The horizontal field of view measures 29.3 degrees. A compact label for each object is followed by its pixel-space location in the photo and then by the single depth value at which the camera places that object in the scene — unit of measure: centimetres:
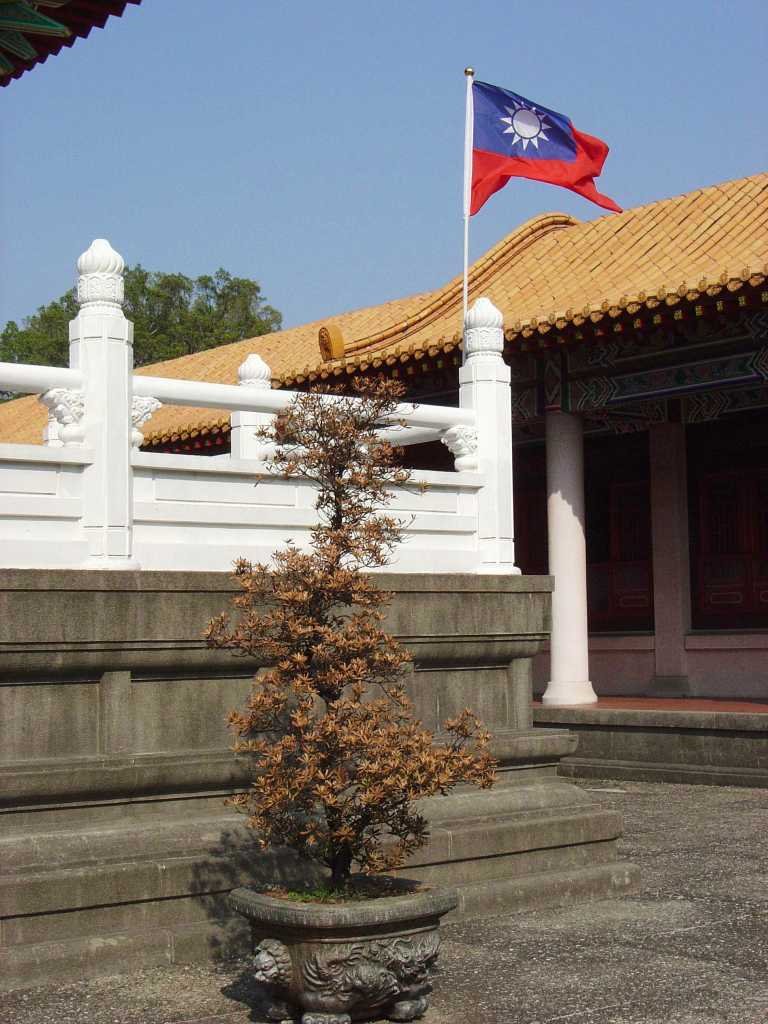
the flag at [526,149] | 1140
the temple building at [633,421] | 1262
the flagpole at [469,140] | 1085
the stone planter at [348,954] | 491
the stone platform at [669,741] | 1165
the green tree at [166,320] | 4444
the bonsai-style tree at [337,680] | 512
